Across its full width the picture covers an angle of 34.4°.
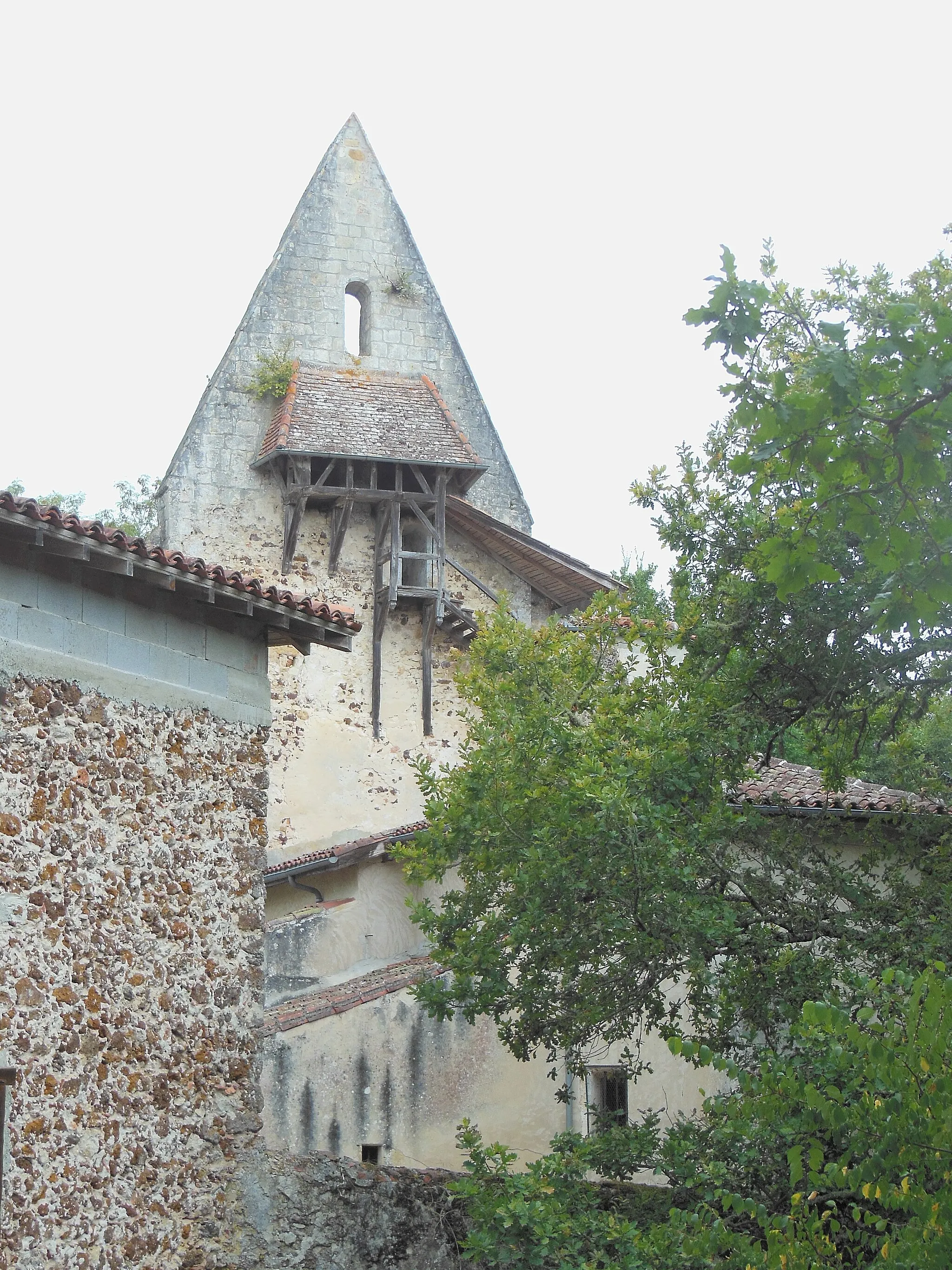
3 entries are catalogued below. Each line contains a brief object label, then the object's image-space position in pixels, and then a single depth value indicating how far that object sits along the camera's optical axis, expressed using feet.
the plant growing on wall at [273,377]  77.10
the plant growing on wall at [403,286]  82.48
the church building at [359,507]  72.95
